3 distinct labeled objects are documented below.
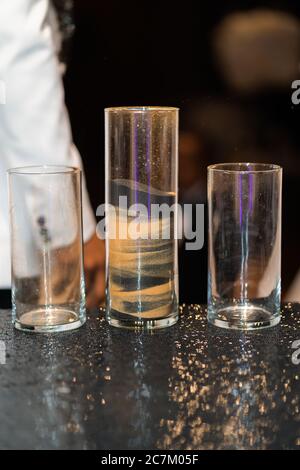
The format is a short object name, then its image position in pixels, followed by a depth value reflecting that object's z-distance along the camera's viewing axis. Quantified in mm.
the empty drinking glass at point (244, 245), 1105
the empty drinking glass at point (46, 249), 1101
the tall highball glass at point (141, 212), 1102
